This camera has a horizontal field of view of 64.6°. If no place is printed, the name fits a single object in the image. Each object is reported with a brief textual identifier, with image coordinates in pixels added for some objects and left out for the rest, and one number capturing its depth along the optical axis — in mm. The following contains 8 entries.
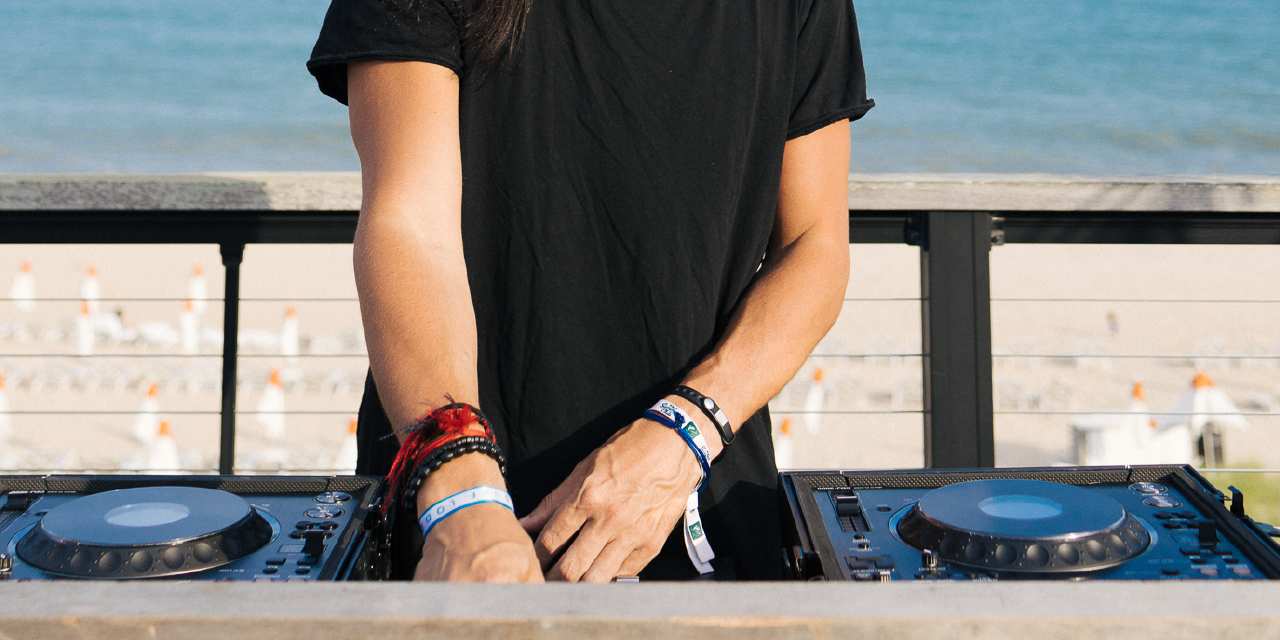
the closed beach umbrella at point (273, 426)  6273
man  971
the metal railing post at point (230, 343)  1769
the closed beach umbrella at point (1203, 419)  3816
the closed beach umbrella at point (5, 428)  5988
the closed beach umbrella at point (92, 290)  8266
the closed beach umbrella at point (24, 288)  7824
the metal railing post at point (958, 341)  1698
